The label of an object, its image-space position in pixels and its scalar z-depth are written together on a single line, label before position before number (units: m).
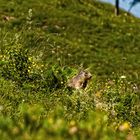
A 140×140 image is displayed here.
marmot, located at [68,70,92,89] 25.87
